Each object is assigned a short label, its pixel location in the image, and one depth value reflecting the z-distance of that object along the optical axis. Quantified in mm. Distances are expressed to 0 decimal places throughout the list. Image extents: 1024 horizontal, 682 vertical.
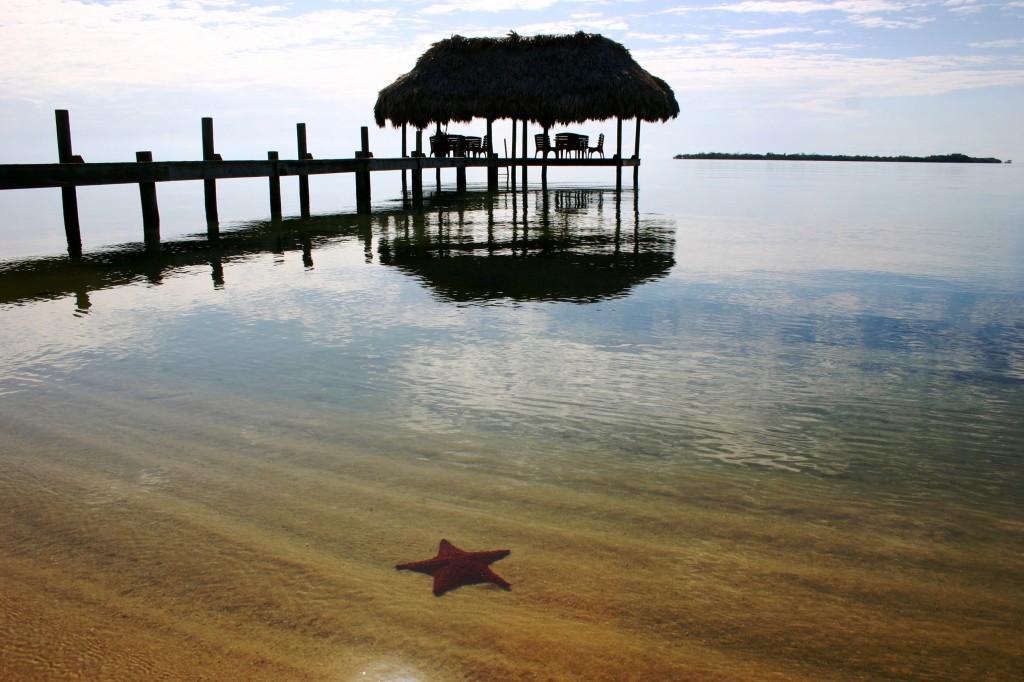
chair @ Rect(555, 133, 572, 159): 26859
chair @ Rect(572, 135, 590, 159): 26812
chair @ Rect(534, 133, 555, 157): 27281
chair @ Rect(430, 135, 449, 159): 26391
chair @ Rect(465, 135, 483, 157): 27453
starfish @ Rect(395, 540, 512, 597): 2648
